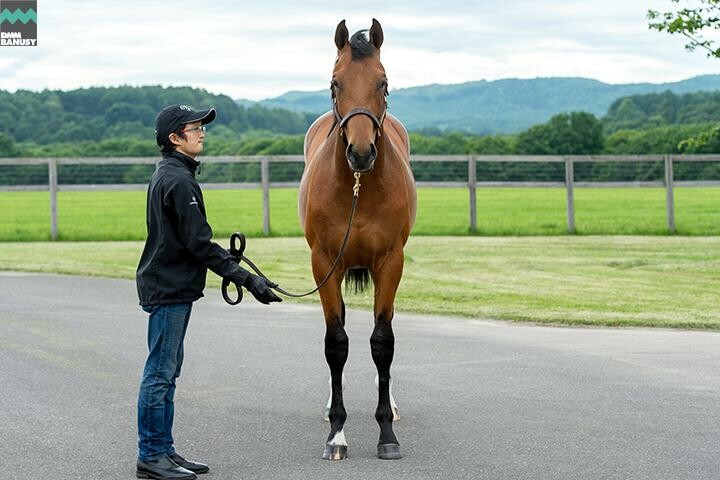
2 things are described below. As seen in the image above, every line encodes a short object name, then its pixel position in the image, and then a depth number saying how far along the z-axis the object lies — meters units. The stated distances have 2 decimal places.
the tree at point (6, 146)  68.19
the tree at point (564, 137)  67.88
